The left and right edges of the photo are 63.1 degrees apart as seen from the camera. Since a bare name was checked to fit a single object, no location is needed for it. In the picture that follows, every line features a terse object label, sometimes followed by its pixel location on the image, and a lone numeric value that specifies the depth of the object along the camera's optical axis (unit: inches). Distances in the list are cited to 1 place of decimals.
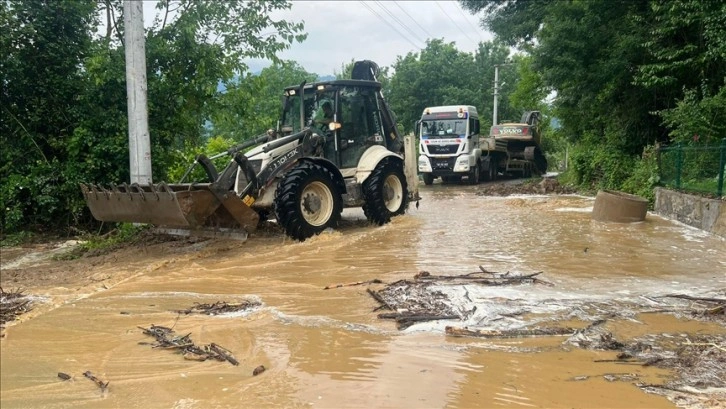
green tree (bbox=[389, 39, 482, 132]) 1846.7
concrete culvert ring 471.8
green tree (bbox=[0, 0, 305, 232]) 458.3
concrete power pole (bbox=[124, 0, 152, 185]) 418.6
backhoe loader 327.9
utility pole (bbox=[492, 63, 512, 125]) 1531.7
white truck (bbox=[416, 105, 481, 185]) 922.7
